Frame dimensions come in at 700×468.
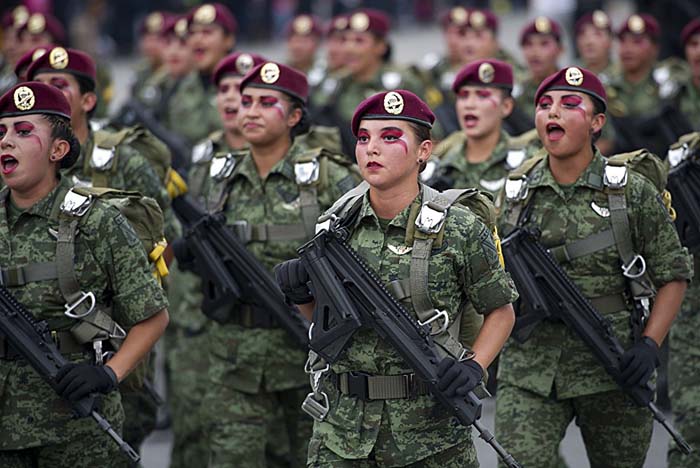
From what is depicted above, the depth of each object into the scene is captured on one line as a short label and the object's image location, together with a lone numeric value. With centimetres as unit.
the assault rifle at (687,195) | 1587
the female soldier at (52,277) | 1291
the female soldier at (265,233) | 1559
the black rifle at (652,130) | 2194
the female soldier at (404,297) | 1223
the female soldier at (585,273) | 1402
